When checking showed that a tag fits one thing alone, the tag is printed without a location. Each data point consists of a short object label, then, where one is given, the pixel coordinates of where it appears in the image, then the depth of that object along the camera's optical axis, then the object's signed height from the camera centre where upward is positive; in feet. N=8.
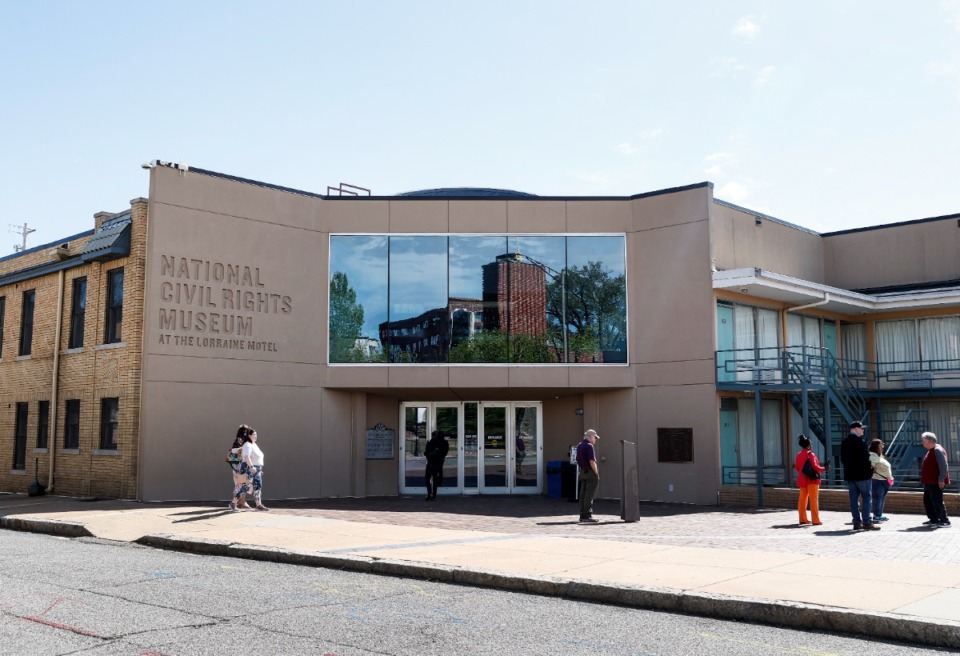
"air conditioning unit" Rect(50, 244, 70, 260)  76.38 +14.81
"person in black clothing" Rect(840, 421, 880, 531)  50.03 -2.52
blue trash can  76.07 -4.24
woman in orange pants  53.42 -3.48
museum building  68.28 +6.45
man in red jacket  51.16 -3.03
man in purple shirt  55.62 -3.10
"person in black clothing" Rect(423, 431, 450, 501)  72.49 -2.52
